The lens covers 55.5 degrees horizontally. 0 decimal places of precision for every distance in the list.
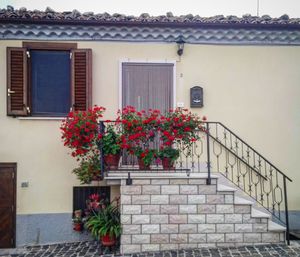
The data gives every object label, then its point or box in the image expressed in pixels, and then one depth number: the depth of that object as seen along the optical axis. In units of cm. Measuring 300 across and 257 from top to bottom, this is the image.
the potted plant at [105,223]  630
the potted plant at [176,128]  618
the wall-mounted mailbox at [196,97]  760
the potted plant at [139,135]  611
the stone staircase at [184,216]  612
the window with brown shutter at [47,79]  732
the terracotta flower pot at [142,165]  630
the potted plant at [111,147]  621
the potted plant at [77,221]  719
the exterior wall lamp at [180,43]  752
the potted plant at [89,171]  676
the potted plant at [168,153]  624
